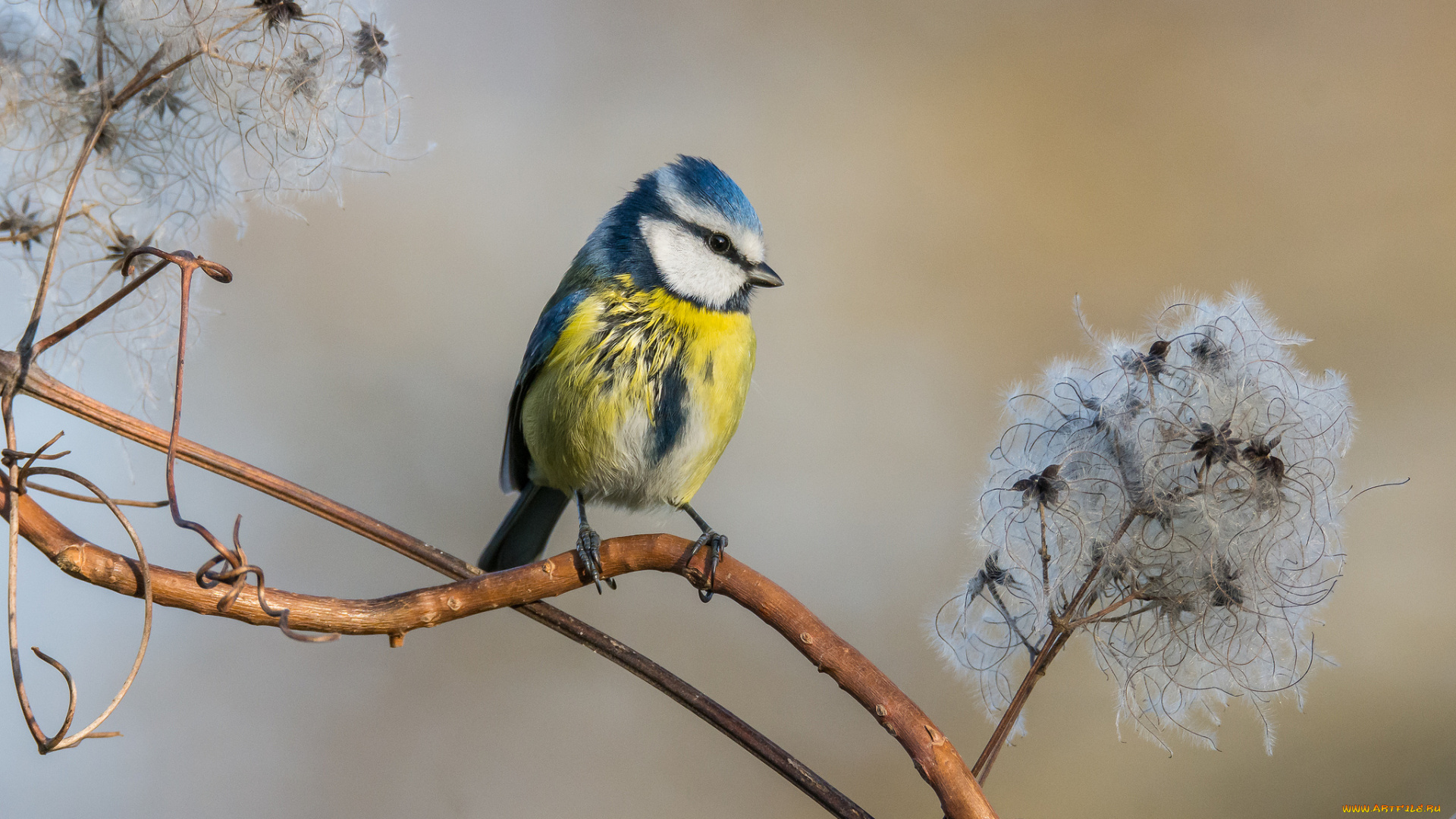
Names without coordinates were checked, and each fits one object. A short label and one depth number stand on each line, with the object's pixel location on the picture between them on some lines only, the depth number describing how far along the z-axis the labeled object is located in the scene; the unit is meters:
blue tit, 4.33
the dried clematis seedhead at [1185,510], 4.28
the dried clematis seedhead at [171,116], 4.28
